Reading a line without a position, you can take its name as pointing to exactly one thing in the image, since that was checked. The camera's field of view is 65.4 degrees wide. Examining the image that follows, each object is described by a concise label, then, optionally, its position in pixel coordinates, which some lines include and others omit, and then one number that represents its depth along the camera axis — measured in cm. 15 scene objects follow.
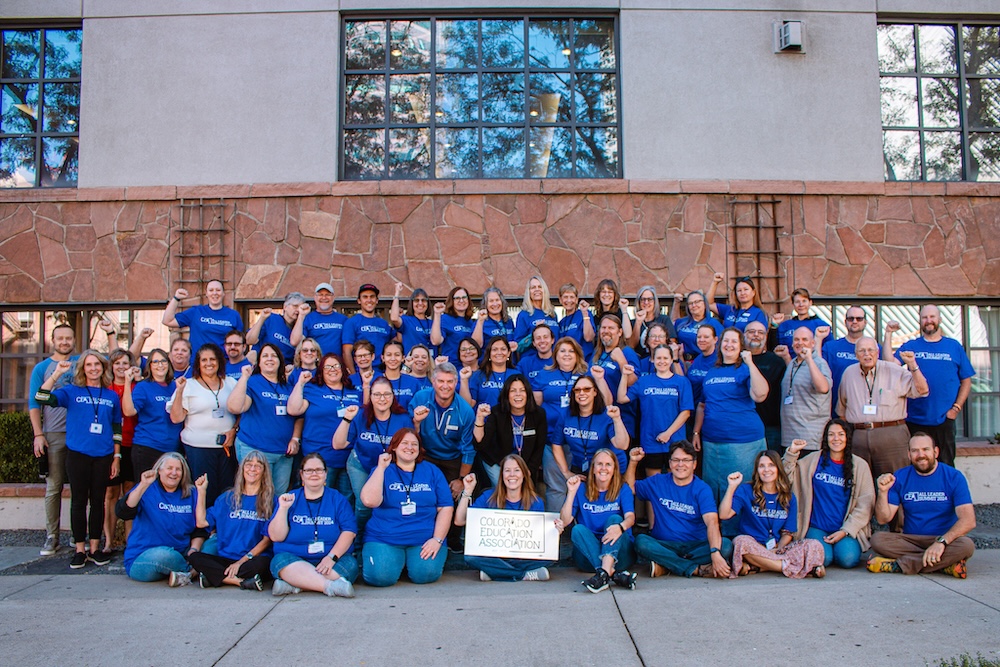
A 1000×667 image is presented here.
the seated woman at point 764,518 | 597
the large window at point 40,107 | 995
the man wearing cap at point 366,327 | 786
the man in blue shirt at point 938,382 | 724
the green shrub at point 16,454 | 814
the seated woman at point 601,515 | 599
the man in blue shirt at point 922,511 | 595
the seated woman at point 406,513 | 591
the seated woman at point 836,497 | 618
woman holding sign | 610
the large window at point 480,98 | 974
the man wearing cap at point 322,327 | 790
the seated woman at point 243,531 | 579
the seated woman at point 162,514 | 615
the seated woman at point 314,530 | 571
